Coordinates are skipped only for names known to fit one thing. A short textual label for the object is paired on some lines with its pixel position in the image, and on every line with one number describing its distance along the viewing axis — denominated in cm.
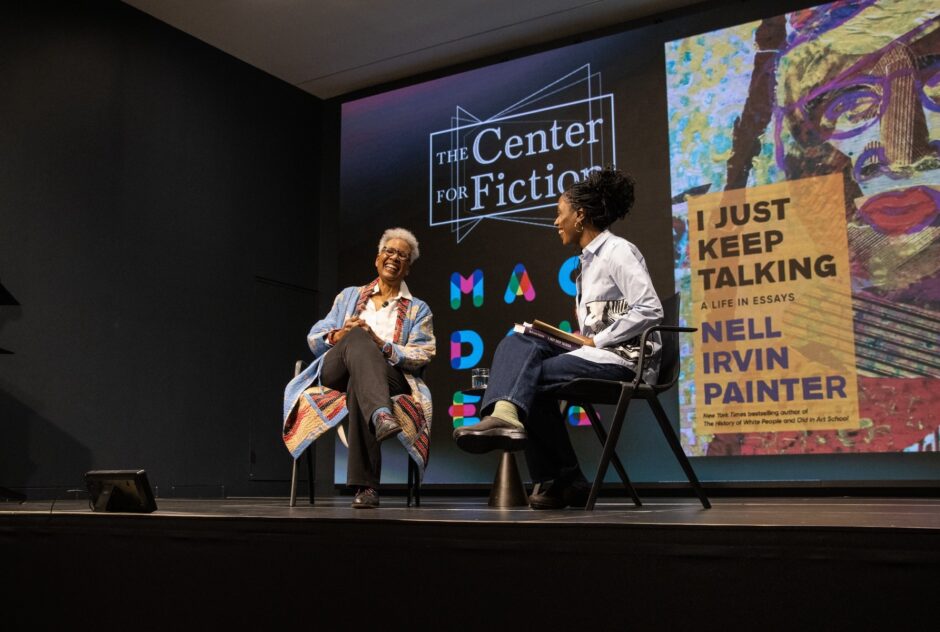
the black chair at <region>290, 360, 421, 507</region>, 334
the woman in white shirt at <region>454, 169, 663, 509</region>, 257
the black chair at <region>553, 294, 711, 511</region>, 257
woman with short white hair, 297
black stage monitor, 234
